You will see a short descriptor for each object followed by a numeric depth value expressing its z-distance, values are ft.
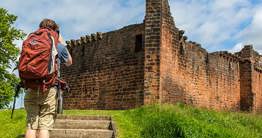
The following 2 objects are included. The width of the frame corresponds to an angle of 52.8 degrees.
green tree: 51.24
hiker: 12.16
